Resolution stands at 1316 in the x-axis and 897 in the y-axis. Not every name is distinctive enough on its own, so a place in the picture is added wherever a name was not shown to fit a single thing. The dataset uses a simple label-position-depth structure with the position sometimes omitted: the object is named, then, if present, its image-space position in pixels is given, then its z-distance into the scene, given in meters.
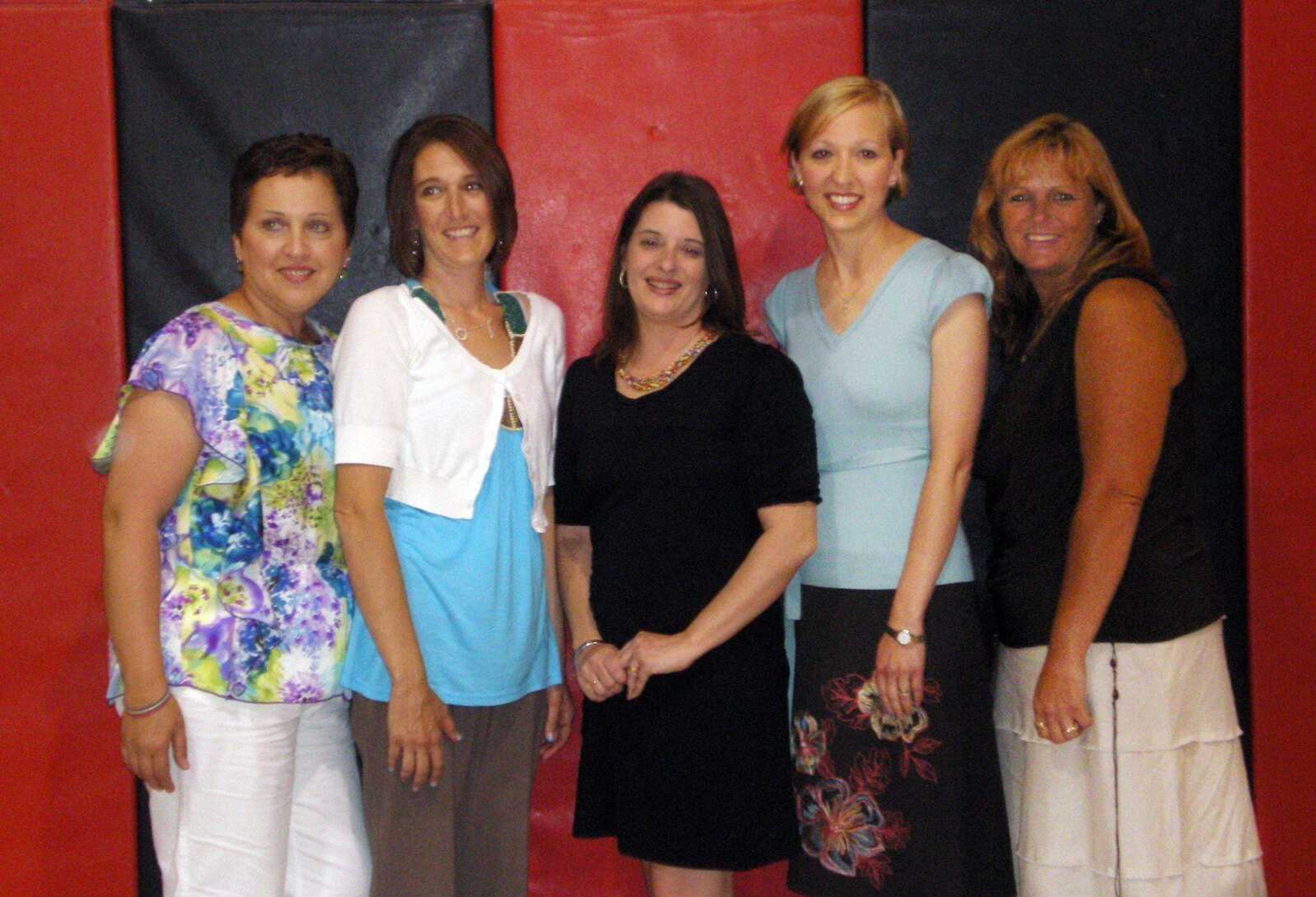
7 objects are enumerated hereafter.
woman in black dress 1.88
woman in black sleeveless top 1.88
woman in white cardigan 1.86
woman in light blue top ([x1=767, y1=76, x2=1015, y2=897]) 1.87
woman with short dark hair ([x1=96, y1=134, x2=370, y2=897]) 1.79
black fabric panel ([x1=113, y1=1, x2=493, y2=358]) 2.56
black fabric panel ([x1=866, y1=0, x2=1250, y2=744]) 2.61
